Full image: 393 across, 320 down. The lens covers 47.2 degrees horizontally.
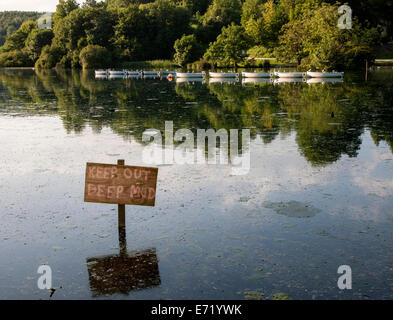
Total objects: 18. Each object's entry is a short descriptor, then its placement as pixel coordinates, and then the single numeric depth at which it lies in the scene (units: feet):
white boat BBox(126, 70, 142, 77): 255.09
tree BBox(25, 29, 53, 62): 410.72
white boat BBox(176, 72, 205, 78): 219.20
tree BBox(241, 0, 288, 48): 268.62
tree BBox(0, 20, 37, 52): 465.63
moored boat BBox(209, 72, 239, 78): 208.11
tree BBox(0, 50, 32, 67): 418.10
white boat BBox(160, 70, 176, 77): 248.85
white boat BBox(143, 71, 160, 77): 255.99
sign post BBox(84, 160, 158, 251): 30.09
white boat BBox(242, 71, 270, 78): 208.03
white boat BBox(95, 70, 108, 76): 264.56
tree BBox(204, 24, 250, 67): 248.93
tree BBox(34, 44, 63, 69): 384.27
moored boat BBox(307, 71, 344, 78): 187.62
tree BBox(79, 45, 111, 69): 352.42
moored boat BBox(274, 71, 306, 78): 197.88
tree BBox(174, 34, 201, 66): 303.89
